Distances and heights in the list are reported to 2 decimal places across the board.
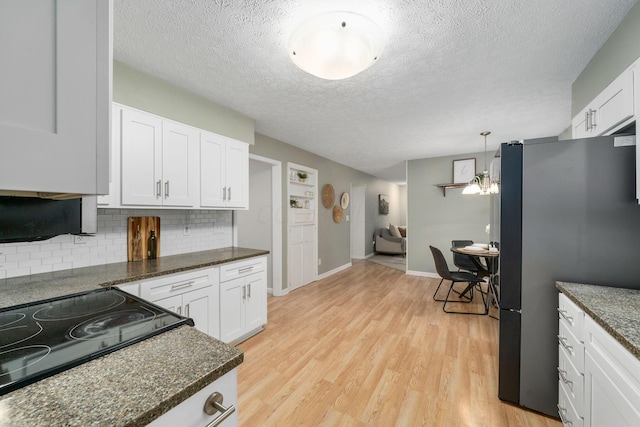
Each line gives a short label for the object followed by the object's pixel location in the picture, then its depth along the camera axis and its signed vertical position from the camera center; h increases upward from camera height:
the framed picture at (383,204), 8.05 +0.27
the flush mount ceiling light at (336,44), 1.41 +0.96
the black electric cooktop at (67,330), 0.66 -0.41
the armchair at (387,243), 7.10 -0.86
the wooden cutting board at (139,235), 2.19 -0.20
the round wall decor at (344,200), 5.66 +0.27
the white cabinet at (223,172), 2.46 +0.41
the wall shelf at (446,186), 4.61 +0.49
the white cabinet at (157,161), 1.95 +0.42
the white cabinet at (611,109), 1.34 +0.63
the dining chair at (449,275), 3.25 -0.82
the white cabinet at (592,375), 0.88 -0.67
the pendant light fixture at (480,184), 3.43 +0.39
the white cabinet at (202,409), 0.59 -0.49
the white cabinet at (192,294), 1.82 -0.63
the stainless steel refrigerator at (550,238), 1.40 -0.14
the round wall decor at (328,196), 4.97 +0.33
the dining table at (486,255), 3.05 -0.50
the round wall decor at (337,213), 5.38 -0.01
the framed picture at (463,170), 4.61 +0.78
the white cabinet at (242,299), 2.29 -0.83
